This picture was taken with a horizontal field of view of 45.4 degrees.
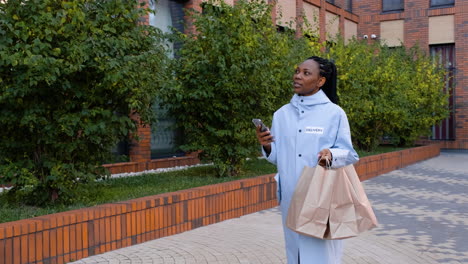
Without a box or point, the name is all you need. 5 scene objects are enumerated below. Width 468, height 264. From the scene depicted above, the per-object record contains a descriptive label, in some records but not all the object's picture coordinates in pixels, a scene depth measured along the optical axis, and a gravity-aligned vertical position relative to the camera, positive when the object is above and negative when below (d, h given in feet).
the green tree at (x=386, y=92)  45.70 +3.01
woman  10.85 -0.25
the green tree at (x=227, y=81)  28.43 +2.31
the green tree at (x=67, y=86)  18.57 +1.45
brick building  79.41 +14.02
